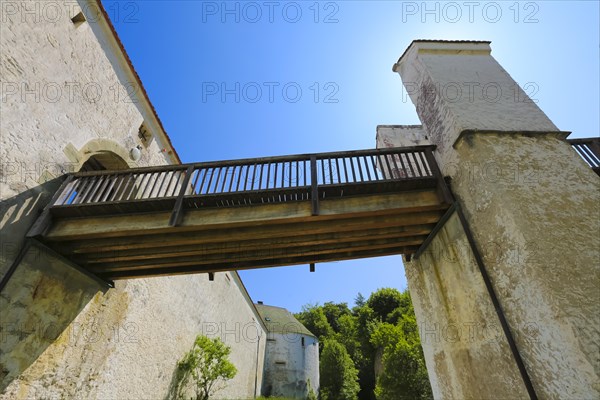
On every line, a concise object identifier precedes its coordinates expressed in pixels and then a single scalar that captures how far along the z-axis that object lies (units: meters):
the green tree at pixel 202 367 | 10.53
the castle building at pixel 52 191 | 4.71
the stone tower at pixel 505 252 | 3.40
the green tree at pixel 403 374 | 13.22
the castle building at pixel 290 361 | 22.59
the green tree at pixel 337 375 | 21.88
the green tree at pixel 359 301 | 41.93
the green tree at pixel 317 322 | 35.74
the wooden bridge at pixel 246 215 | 4.91
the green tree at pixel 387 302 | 29.31
